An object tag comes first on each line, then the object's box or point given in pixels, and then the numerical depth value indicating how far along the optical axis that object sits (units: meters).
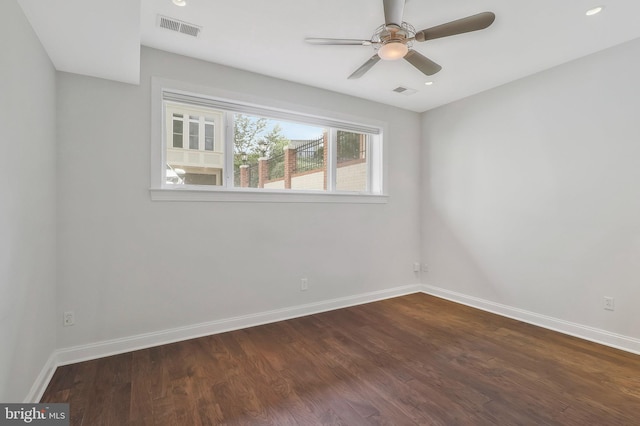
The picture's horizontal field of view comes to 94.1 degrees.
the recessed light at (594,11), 2.13
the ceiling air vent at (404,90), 3.52
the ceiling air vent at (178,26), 2.25
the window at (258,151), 2.83
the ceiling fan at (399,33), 1.80
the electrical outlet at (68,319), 2.32
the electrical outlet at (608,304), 2.69
